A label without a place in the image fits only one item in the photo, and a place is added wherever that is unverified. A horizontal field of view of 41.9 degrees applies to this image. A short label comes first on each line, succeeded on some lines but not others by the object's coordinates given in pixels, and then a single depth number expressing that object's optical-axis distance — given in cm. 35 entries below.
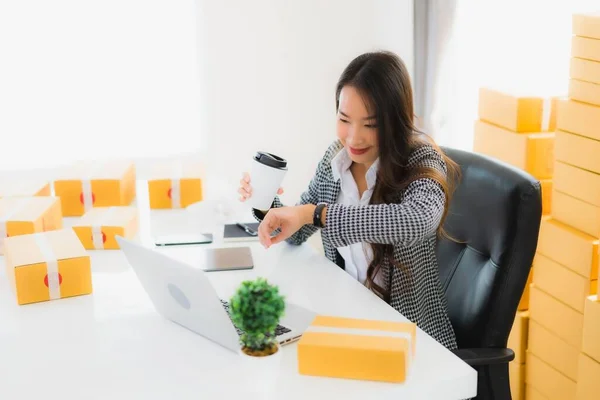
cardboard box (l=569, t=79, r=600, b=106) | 212
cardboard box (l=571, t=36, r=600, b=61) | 209
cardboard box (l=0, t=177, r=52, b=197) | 231
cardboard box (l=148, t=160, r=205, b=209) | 242
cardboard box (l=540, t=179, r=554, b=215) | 247
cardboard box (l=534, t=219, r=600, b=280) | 220
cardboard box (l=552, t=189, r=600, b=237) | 219
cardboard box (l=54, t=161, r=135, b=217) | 236
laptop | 131
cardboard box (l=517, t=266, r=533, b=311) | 256
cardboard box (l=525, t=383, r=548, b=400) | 246
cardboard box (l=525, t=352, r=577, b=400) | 232
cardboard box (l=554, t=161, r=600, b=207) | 217
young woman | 160
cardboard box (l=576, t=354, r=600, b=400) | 211
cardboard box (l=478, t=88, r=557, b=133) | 244
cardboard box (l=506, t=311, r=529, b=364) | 252
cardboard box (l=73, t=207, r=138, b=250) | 203
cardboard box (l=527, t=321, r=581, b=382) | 230
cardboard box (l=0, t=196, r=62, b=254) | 199
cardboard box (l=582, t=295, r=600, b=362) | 210
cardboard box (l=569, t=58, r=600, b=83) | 211
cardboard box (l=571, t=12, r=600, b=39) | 208
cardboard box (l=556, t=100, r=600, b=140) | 213
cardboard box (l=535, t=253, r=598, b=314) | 223
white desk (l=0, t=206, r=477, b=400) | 124
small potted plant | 119
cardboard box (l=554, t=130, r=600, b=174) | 215
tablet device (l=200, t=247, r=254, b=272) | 185
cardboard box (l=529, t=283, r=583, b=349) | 227
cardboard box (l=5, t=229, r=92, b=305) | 166
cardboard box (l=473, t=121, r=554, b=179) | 242
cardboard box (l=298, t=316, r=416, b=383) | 122
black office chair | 158
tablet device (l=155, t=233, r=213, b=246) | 205
